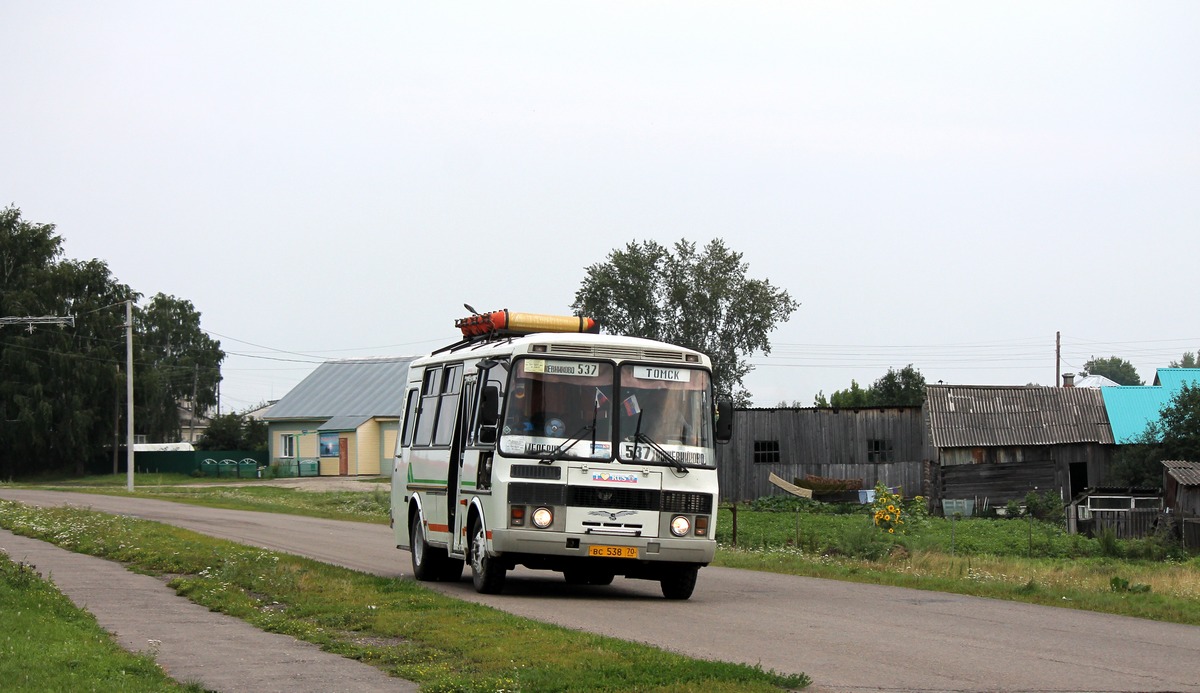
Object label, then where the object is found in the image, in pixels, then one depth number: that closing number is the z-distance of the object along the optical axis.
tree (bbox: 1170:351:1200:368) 159.98
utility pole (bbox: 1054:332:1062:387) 84.94
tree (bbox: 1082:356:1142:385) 174.88
